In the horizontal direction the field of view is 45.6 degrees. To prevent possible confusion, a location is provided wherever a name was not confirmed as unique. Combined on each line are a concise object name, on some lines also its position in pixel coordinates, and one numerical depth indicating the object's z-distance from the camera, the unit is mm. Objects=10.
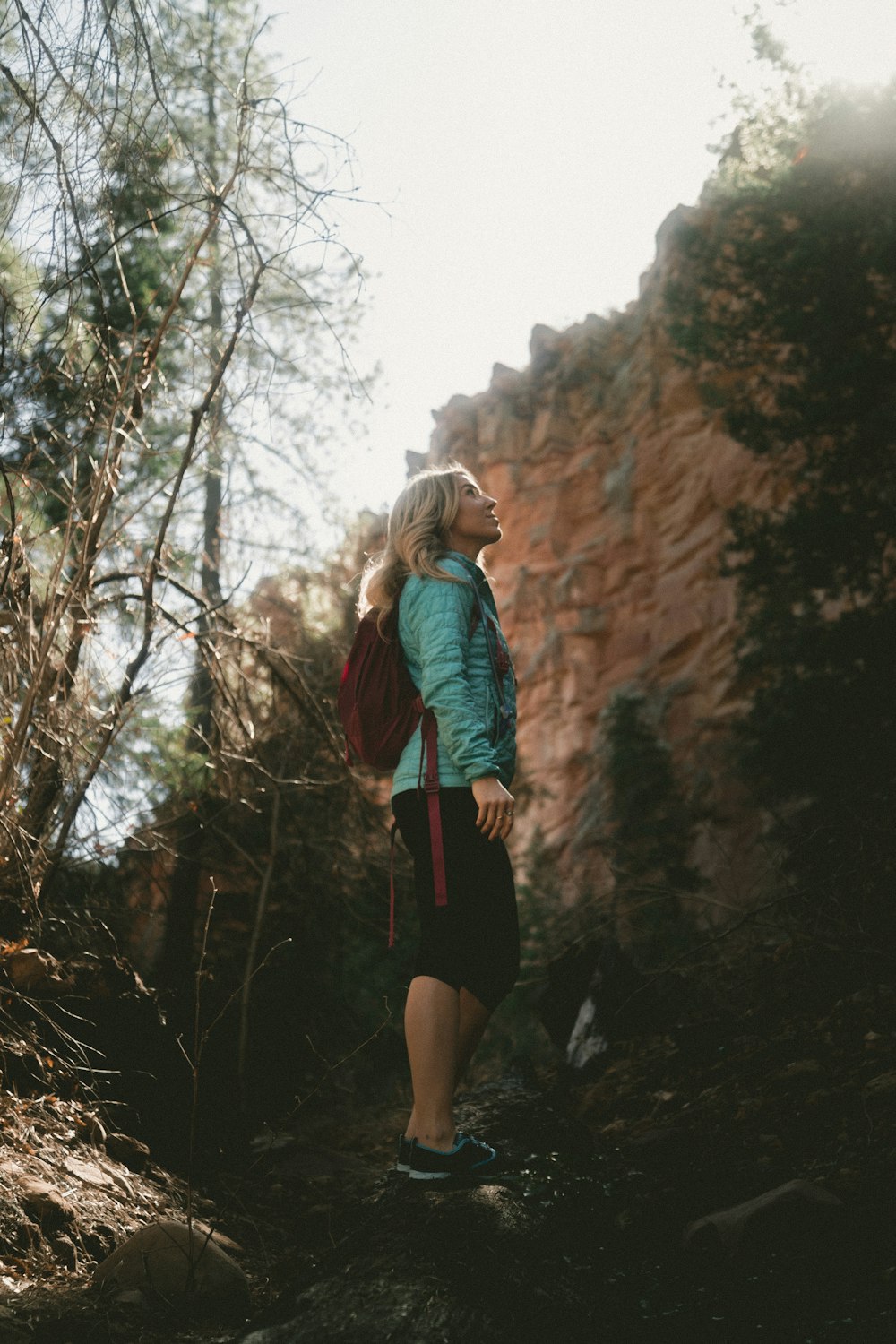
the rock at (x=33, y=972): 3951
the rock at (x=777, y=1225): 2654
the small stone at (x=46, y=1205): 2926
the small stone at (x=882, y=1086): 3557
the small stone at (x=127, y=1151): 3846
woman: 2594
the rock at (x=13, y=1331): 2133
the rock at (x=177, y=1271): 2605
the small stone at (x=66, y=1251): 2865
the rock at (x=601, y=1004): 6004
